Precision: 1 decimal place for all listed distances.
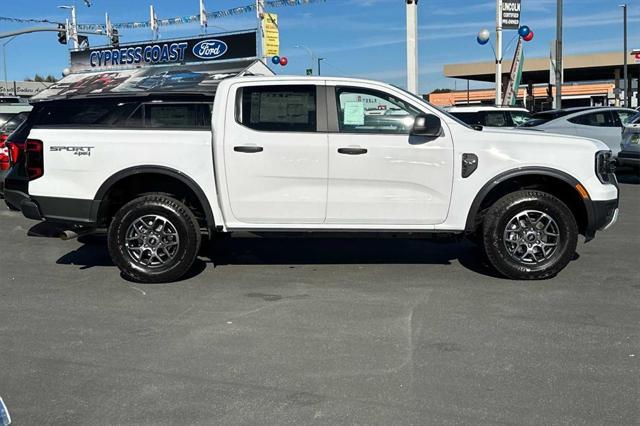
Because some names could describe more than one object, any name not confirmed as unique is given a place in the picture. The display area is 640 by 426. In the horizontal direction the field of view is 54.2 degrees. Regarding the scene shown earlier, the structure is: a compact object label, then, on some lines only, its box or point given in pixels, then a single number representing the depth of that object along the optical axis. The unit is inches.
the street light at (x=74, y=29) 1522.8
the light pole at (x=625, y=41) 1766.7
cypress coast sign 943.0
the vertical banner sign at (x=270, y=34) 1086.4
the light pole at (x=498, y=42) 968.3
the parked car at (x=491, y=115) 605.6
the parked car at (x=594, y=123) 568.1
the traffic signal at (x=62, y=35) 1475.6
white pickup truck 232.4
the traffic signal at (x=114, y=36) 1504.7
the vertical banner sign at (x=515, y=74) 1011.9
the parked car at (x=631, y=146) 510.6
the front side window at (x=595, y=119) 576.1
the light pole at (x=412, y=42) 584.1
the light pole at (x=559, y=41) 954.3
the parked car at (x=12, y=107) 693.8
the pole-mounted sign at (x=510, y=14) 957.2
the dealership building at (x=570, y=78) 2245.3
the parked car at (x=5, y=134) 385.1
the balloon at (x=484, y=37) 973.2
